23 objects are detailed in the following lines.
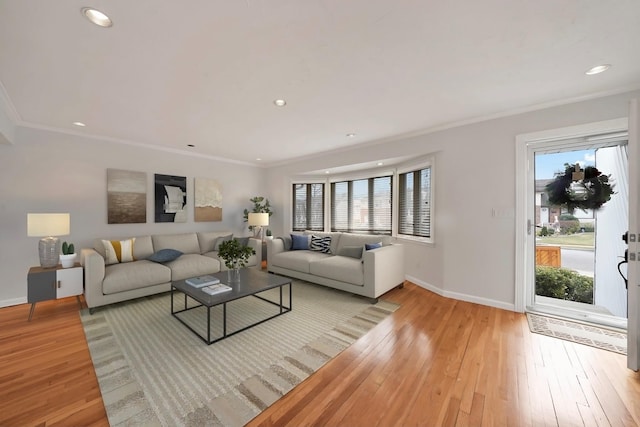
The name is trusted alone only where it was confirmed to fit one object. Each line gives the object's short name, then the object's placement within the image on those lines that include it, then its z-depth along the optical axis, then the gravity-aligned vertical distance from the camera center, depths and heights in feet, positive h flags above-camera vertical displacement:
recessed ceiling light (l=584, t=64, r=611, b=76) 6.61 +4.07
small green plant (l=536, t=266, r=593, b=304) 9.67 -2.85
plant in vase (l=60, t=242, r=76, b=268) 9.79 -1.75
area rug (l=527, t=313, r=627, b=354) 7.40 -3.91
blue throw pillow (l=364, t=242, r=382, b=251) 11.97 -1.58
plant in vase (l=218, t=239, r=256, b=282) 9.12 -1.50
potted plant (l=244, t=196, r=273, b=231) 18.72 +0.53
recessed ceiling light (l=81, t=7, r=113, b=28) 4.64 +3.88
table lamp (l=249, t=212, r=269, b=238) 16.74 -0.40
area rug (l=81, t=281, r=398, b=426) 5.00 -3.97
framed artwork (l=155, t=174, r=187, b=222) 14.38 +0.93
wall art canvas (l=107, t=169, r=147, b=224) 12.69 +0.90
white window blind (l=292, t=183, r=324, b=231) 19.39 +0.57
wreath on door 8.97 +0.98
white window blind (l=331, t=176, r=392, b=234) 16.16 +0.62
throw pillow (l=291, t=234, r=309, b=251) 15.71 -1.84
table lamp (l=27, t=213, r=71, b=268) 9.03 -0.67
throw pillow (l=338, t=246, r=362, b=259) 12.87 -2.02
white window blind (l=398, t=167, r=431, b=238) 13.06 +0.66
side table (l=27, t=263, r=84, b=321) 8.96 -2.71
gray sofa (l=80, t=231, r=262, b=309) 9.53 -2.46
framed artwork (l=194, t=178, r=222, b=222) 16.03 +0.94
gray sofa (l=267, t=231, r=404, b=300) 10.78 -2.51
